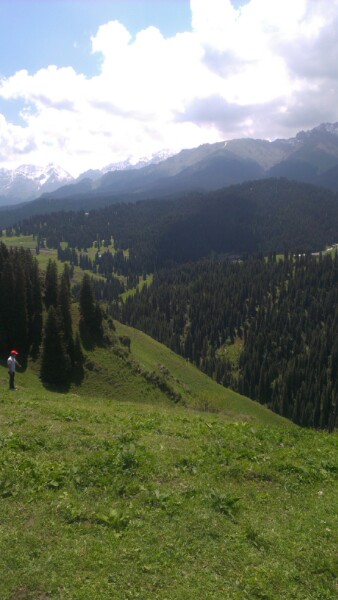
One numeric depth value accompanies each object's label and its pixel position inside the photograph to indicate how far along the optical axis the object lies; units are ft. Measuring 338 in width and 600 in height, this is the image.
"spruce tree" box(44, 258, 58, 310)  242.17
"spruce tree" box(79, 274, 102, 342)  236.02
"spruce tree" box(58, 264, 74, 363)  199.52
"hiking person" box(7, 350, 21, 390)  113.89
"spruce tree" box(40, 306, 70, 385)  179.84
